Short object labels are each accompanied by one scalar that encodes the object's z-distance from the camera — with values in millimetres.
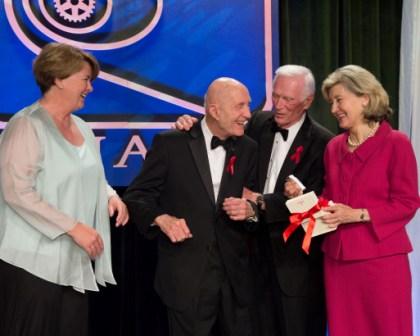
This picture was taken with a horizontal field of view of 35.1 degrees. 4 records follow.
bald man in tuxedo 2916
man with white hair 3221
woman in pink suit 2859
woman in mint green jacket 2492
